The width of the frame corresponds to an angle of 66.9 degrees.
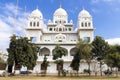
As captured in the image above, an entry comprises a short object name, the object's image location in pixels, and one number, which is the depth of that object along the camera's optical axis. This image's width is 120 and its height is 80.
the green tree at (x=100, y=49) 20.17
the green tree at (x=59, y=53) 21.77
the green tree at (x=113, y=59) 19.18
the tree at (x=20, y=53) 19.13
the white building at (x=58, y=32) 29.30
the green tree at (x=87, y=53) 20.58
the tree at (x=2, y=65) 29.49
